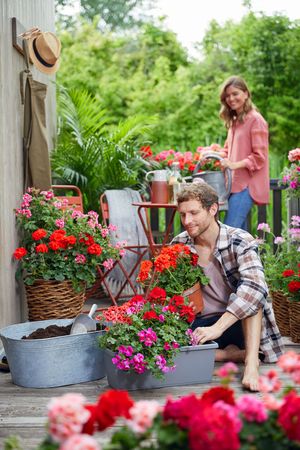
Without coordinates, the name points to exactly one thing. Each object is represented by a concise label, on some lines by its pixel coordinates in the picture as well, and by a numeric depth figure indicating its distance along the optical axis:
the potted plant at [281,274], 3.92
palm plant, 5.63
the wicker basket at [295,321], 3.78
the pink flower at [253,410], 1.18
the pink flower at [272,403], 1.19
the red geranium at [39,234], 3.90
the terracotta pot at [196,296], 3.15
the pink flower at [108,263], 4.03
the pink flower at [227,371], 1.20
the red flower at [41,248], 3.83
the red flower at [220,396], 1.24
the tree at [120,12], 13.24
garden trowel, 3.23
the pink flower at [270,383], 1.19
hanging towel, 5.05
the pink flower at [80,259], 3.89
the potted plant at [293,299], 3.75
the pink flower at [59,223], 3.99
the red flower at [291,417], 1.13
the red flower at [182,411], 1.14
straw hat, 4.27
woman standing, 4.88
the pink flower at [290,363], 1.19
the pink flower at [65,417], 1.09
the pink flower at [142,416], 1.12
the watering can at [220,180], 4.87
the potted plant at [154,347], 2.78
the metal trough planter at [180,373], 2.95
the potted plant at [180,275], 3.13
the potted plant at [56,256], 3.89
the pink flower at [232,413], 1.11
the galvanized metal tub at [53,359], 3.02
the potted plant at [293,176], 4.18
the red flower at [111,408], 1.17
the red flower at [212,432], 1.06
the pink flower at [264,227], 4.21
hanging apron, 4.21
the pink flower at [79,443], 1.05
